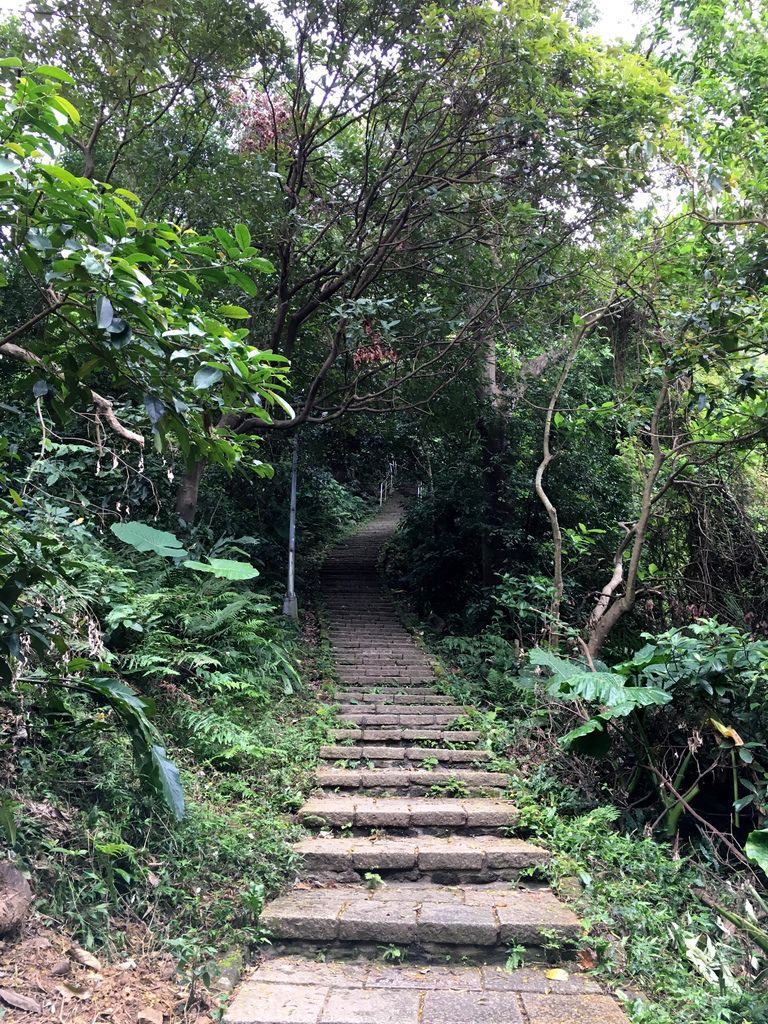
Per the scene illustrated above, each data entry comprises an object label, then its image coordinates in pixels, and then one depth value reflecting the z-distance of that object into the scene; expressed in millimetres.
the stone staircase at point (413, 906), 2541
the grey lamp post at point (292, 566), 8219
